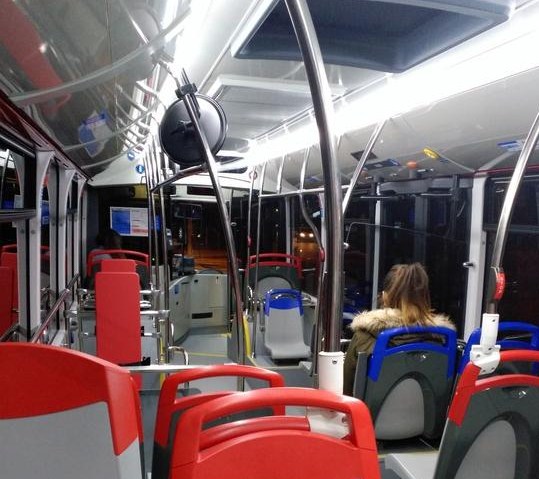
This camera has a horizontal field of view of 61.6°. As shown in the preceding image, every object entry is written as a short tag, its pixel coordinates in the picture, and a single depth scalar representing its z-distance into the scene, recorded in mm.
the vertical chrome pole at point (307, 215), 2721
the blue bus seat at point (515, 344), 2422
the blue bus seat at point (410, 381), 2469
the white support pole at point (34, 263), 2881
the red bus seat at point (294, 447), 842
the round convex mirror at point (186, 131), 1815
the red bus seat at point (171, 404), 1187
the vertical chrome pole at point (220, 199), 1492
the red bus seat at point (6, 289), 3111
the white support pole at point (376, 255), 4957
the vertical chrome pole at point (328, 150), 820
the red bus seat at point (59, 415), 923
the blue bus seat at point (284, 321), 5266
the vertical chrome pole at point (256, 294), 4600
